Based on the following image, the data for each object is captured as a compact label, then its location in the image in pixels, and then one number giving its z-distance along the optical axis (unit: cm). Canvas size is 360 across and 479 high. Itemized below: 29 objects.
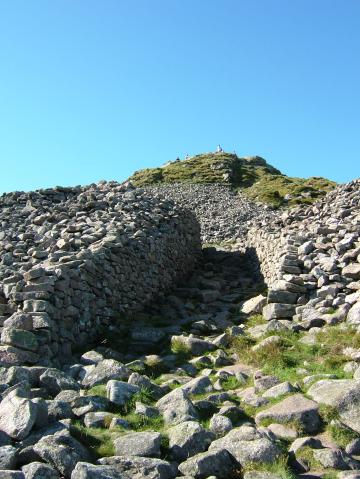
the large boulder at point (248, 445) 630
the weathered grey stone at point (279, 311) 1404
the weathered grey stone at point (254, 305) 1562
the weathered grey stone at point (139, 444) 656
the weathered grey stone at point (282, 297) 1462
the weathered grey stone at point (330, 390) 795
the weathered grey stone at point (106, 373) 970
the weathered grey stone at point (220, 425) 729
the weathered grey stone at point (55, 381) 887
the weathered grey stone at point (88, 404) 798
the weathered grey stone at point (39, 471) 568
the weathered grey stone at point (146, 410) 798
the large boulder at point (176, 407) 776
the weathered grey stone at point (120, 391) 851
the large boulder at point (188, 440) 668
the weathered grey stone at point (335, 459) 639
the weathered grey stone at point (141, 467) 600
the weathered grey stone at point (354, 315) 1201
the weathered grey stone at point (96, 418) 759
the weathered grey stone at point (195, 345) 1236
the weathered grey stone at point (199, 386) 932
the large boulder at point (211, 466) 615
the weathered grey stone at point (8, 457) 595
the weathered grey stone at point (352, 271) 1432
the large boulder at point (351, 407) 748
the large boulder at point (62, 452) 600
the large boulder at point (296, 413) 754
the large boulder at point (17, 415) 677
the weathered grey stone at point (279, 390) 868
